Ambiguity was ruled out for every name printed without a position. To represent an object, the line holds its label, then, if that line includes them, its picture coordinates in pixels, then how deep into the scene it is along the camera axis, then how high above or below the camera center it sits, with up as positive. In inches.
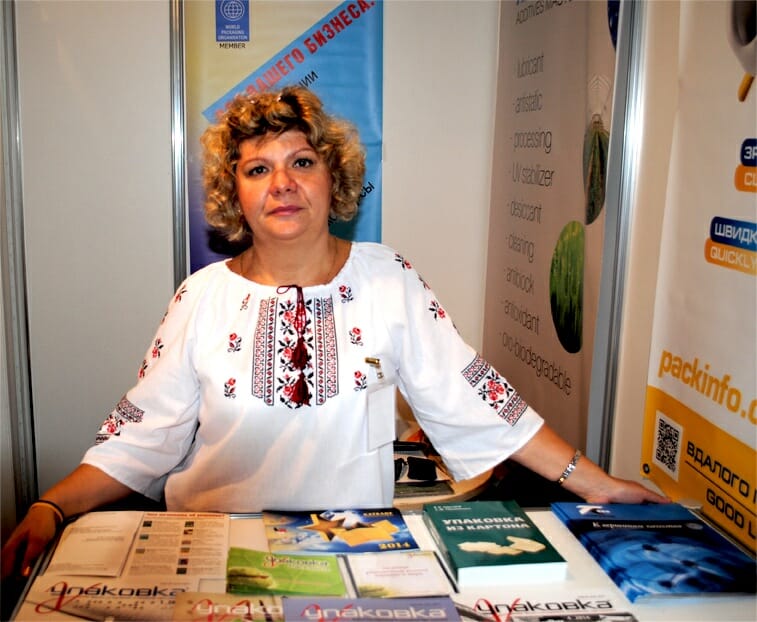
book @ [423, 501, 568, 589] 49.1 -22.8
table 47.5 -24.5
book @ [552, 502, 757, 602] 49.3 -23.6
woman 67.9 -17.4
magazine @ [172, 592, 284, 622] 43.7 -23.4
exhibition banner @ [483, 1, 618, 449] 90.0 -4.1
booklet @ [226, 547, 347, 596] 46.7 -23.3
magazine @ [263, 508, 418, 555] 51.6 -23.2
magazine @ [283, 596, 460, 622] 44.0 -23.4
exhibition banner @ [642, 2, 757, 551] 59.7 -9.0
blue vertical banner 130.4 +15.3
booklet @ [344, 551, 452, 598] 47.1 -23.4
